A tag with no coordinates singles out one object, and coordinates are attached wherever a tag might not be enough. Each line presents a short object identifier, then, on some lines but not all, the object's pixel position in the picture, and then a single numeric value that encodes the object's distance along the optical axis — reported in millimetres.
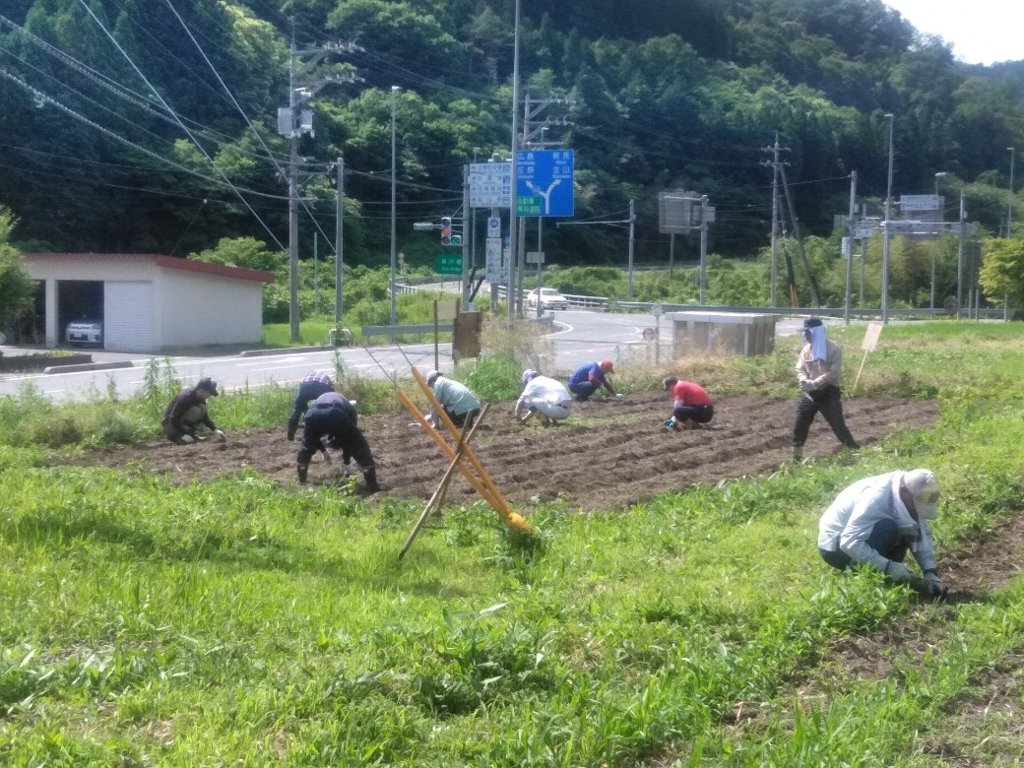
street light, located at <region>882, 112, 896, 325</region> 49853
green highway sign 41250
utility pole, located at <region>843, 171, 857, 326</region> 50719
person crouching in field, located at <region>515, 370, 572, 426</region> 16594
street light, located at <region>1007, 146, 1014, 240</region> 71750
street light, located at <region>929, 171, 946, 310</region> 58012
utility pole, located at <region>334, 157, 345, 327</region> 40594
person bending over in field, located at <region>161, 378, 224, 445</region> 14609
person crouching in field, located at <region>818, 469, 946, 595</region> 7262
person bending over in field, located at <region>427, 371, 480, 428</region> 13594
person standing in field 13094
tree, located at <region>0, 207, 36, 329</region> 30047
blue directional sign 28734
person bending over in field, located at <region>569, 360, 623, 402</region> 20016
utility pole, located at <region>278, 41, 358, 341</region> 39000
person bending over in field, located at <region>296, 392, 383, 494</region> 11500
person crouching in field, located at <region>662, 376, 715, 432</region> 16281
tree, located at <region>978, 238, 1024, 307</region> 55625
